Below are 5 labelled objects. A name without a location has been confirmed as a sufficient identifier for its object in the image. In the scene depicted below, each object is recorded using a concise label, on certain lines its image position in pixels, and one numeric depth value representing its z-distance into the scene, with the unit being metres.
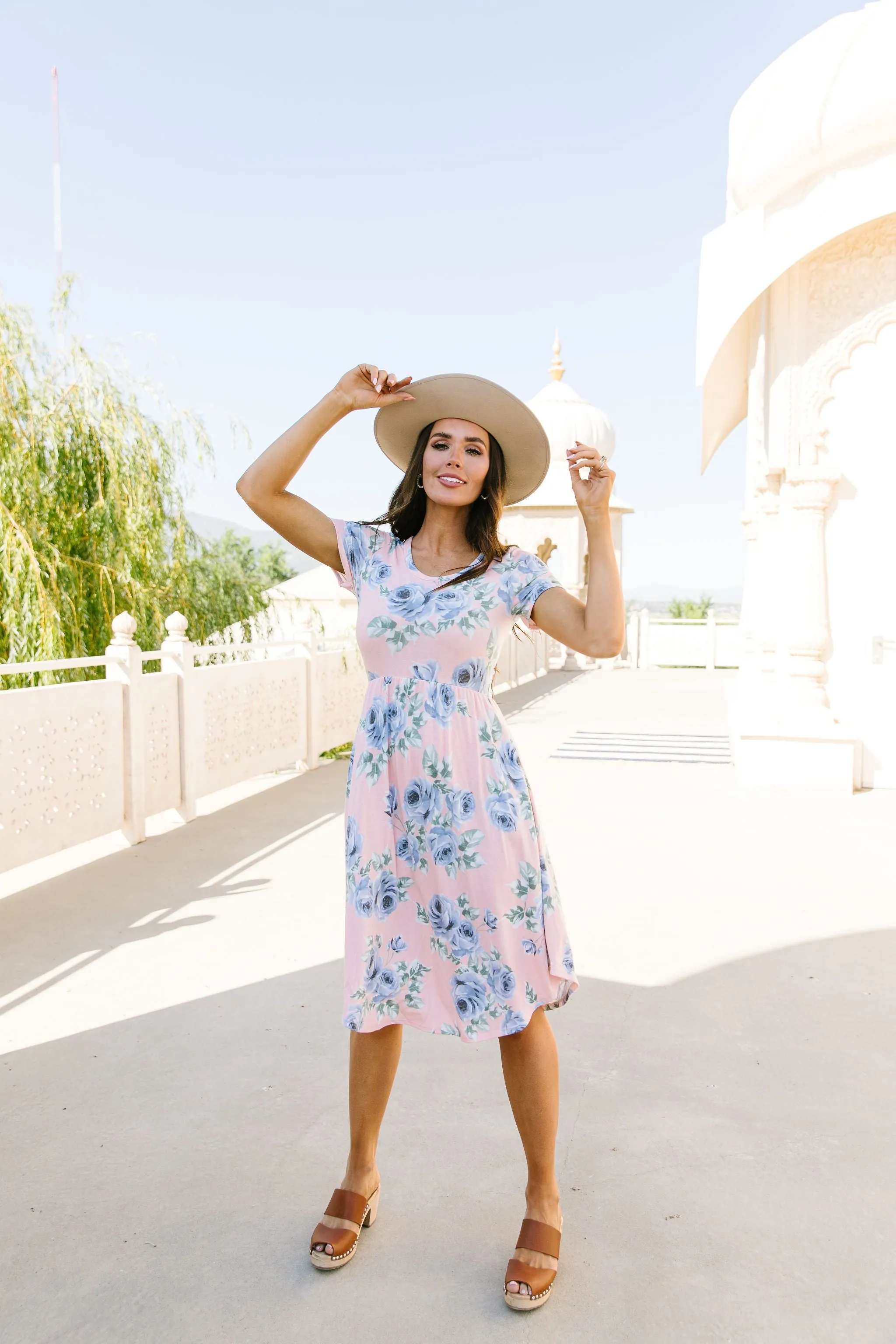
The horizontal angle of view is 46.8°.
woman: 1.86
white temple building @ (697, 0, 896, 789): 6.61
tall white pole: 9.06
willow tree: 5.95
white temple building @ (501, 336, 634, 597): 19.77
